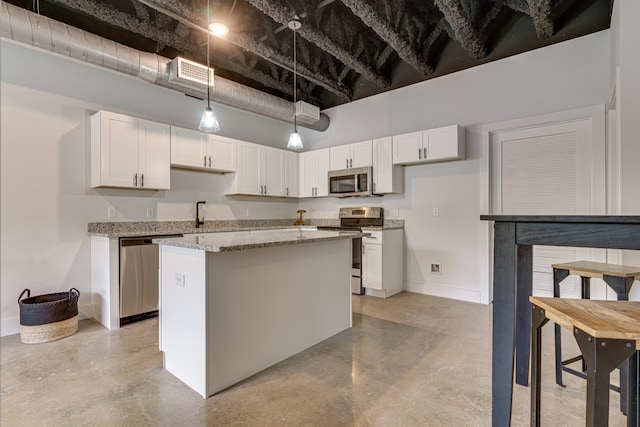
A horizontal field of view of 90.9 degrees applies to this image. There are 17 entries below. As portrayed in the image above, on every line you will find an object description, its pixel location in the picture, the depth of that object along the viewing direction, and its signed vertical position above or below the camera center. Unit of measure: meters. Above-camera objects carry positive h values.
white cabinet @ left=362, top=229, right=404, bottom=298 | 4.17 -0.69
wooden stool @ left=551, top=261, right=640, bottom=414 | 1.80 -0.41
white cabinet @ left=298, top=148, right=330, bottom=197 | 5.17 +0.67
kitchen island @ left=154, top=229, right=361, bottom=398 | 1.96 -0.64
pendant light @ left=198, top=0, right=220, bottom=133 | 2.75 +0.80
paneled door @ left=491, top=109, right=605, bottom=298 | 3.29 +0.39
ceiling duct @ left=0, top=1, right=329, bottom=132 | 2.71 +1.61
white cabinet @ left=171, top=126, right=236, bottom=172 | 3.92 +0.82
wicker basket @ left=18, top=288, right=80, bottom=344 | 2.73 -0.95
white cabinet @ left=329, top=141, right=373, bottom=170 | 4.66 +0.88
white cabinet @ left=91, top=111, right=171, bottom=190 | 3.34 +0.68
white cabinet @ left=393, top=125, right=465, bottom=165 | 3.87 +0.87
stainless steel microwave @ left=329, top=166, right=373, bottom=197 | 4.62 +0.46
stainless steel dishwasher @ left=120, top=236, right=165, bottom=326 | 3.17 -0.68
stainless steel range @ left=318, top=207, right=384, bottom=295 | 4.39 -0.16
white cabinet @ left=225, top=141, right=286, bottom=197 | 4.63 +0.63
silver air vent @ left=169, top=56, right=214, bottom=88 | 3.52 +1.59
